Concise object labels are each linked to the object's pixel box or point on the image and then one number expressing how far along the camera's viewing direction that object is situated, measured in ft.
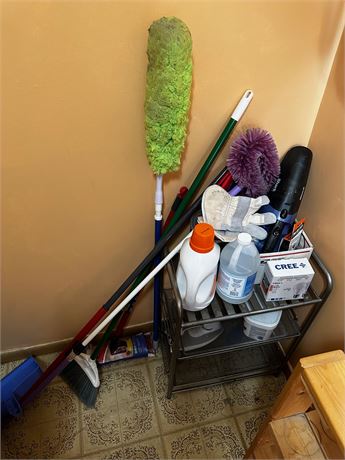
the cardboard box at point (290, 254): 2.86
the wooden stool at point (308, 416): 2.16
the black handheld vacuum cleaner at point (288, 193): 2.83
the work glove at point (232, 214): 2.75
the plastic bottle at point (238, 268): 2.74
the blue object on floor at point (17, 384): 3.61
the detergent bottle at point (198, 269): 2.46
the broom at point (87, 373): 3.88
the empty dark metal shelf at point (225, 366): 4.06
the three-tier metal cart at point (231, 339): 2.97
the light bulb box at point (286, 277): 2.79
